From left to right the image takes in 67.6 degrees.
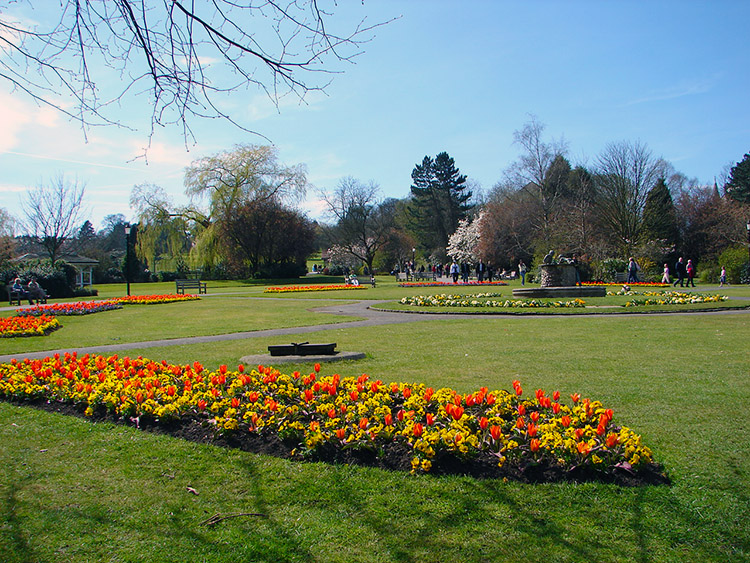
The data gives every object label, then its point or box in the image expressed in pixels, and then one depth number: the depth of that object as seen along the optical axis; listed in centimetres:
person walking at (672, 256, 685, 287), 2965
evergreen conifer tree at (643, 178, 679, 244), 4593
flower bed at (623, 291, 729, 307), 1742
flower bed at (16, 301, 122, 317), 1853
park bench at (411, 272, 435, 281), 4758
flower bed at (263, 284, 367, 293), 3391
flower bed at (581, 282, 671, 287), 2989
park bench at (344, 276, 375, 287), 3889
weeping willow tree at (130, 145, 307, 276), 5094
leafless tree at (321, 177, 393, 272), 6812
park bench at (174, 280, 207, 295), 3347
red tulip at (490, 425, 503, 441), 402
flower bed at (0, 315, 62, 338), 1284
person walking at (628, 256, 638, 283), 3141
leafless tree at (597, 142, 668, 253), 4534
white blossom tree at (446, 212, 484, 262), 6183
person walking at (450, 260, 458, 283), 3867
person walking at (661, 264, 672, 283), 3183
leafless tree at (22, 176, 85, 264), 5291
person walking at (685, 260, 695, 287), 2891
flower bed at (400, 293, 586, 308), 1709
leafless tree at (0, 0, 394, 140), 390
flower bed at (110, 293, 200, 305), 2506
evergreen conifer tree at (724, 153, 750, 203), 6018
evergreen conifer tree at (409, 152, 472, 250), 7494
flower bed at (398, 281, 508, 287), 3422
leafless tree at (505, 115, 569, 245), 4990
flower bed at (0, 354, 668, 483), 385
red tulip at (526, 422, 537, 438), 408
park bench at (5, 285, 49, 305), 2502
